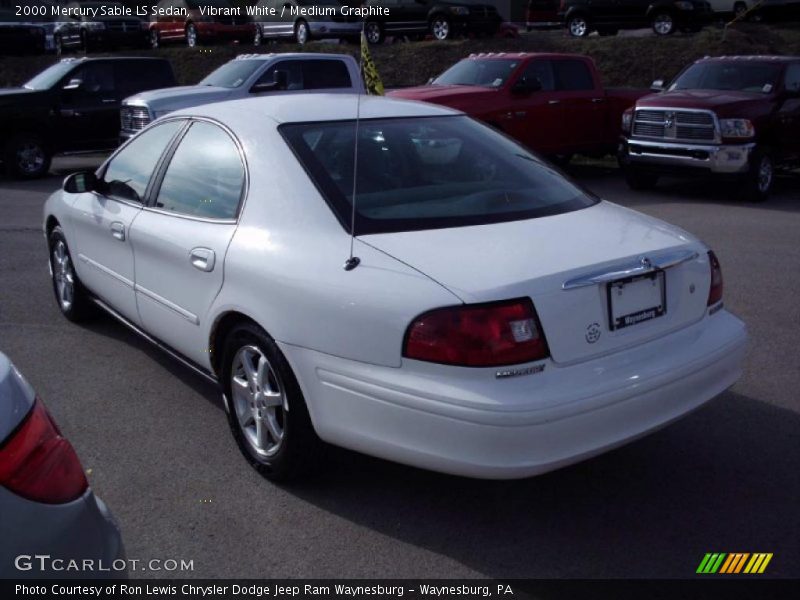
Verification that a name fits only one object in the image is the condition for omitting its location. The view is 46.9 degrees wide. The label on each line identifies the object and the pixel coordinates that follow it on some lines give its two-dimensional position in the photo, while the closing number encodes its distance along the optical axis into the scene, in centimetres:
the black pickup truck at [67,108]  1526
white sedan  331
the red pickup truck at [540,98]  1348
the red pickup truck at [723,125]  1197
